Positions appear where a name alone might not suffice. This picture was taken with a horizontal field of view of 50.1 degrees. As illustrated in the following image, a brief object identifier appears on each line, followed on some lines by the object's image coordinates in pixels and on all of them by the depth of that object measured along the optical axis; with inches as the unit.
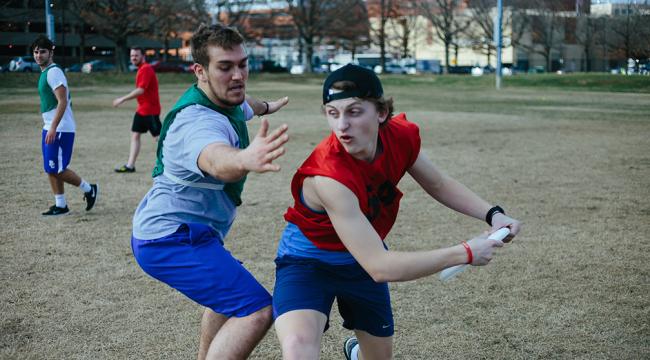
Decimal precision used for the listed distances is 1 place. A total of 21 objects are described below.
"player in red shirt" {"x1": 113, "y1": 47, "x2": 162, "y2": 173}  497.0
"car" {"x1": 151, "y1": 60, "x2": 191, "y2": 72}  2490.2
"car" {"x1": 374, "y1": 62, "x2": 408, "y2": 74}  3125.5
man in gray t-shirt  131.3
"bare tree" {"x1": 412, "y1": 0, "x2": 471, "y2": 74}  2881.4
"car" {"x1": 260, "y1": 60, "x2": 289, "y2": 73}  2827.3
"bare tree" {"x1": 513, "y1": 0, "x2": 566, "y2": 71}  2484.5
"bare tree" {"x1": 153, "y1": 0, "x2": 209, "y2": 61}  2341.3
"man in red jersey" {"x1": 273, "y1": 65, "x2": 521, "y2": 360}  117.4
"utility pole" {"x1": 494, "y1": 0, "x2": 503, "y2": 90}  1734.3
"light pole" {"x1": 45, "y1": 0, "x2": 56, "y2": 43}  1436.8
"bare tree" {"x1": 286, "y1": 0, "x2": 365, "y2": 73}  2768.2
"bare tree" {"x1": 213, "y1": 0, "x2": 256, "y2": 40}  2598.4
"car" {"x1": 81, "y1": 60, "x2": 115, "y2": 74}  2435.0
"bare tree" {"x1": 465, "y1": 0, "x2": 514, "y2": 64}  2874.0
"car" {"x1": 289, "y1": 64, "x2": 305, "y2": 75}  3005.9
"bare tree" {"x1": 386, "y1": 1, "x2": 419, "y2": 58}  3158.2
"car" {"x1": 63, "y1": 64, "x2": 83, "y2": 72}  2608.5
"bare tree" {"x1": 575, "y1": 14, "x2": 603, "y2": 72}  1894.8
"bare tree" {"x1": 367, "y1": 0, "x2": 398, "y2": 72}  2970.0
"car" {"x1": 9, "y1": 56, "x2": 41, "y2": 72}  2400.3
